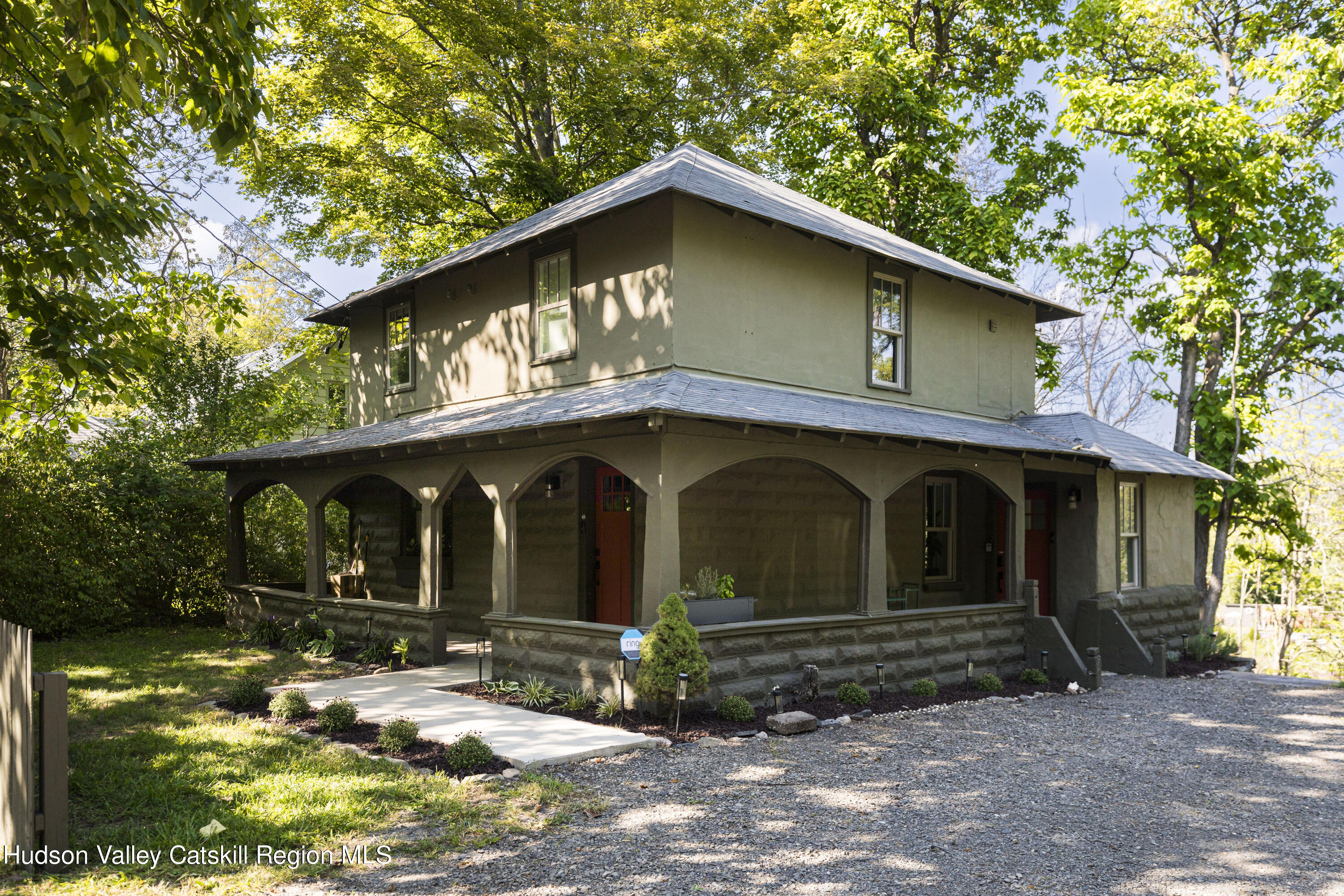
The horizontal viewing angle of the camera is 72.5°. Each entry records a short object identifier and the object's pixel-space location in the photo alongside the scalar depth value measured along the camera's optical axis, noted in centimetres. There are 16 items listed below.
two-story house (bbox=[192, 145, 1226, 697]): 973
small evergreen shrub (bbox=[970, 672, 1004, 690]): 1104
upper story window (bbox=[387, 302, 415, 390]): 1491
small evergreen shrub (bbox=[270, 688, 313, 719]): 838
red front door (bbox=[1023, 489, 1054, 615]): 1463
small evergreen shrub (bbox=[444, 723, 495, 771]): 670
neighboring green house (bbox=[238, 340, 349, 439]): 1930
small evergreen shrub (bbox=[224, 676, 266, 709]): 893
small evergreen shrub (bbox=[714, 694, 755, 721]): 862
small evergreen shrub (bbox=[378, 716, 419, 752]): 723
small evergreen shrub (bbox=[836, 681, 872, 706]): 971
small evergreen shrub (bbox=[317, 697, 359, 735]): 786
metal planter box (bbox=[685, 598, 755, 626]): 907
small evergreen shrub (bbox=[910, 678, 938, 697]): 1038
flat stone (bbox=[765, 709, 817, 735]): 836
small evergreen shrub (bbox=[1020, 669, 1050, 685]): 1165
